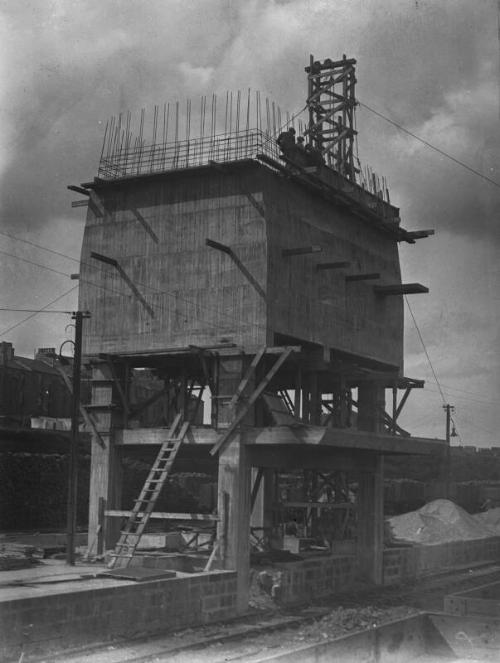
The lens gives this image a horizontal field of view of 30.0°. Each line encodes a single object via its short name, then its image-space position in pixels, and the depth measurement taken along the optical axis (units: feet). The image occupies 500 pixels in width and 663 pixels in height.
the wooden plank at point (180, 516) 85.40
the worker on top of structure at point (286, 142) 95.81
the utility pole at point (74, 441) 81.76
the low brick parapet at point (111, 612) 57.72
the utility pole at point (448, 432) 228.88
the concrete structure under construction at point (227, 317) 89.15
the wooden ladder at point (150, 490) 81.25
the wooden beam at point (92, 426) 96.73
